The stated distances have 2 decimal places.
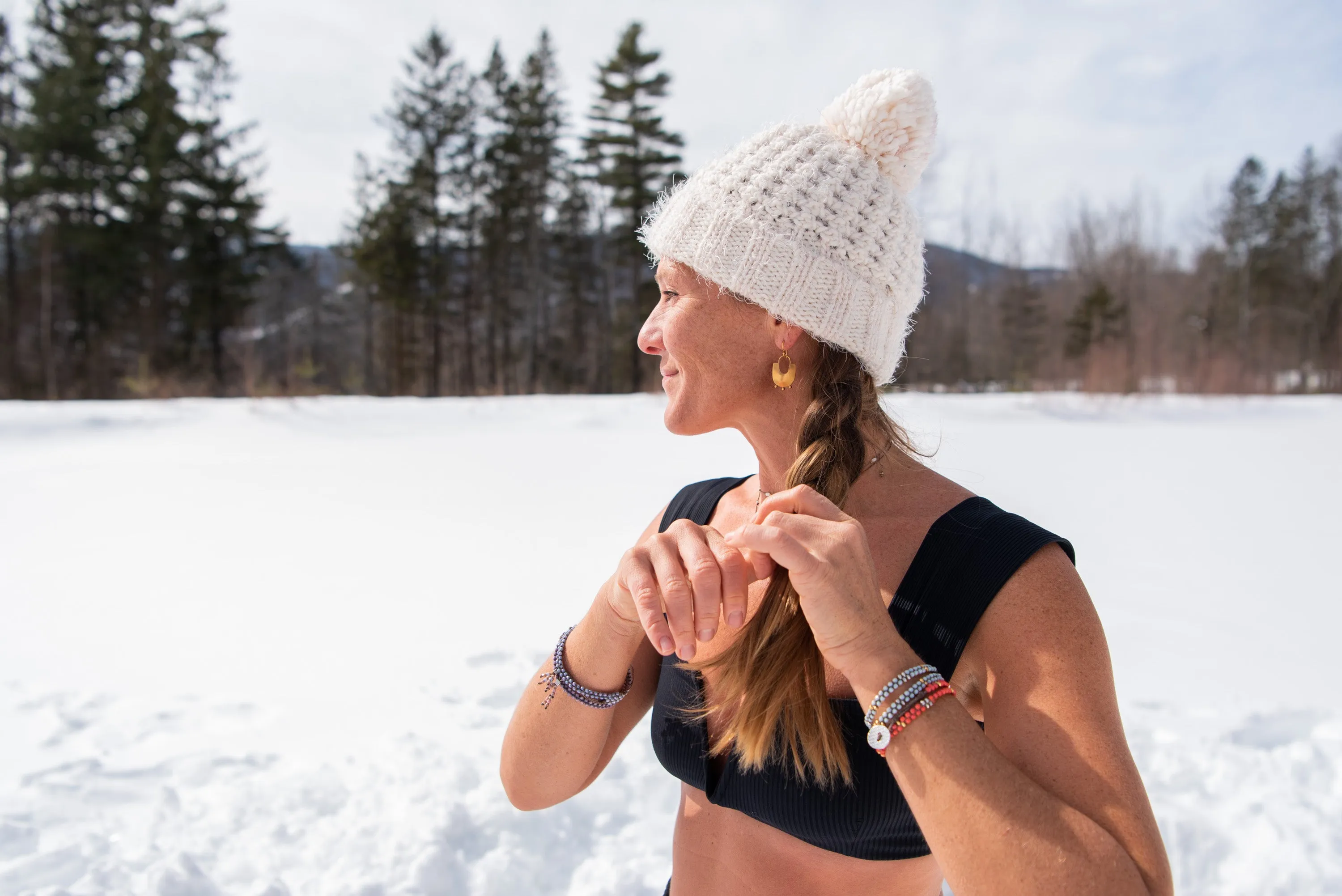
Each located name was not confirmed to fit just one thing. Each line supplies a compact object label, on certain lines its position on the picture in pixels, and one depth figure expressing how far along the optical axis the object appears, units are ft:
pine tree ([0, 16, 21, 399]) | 76.28
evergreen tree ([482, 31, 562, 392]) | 98.89
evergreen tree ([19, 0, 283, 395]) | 77.82
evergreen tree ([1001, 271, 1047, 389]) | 123.34
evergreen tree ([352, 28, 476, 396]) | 95.50
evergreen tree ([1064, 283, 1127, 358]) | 103.35
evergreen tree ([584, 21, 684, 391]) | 92.68
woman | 3.12
